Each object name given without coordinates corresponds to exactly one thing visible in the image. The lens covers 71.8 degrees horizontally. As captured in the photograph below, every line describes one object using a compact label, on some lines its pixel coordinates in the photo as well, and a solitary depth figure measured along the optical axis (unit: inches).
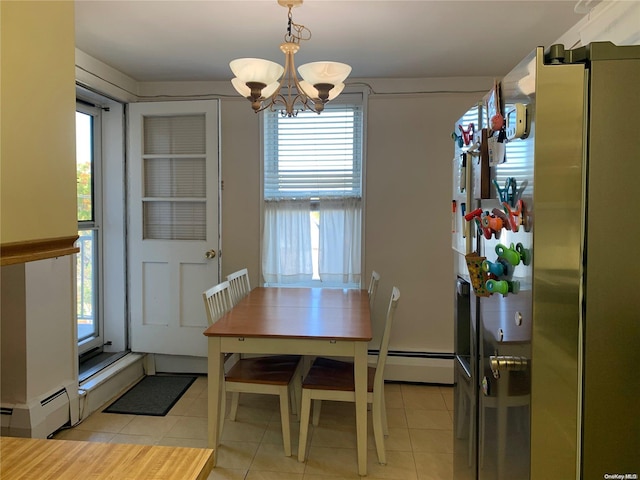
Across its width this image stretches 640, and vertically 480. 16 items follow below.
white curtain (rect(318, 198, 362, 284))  134.6
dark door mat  116.3
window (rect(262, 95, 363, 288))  135.0
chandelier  76.8
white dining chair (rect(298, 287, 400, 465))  89.5
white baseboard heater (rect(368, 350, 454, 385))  134.1
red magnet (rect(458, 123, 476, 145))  63.1
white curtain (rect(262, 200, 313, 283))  136.0
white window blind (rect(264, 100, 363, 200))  135.2
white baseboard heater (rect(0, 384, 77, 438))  93.4
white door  132.3
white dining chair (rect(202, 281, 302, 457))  93.5
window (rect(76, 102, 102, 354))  129.2
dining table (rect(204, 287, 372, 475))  84.8
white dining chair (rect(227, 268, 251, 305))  114.0
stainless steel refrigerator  41.6
